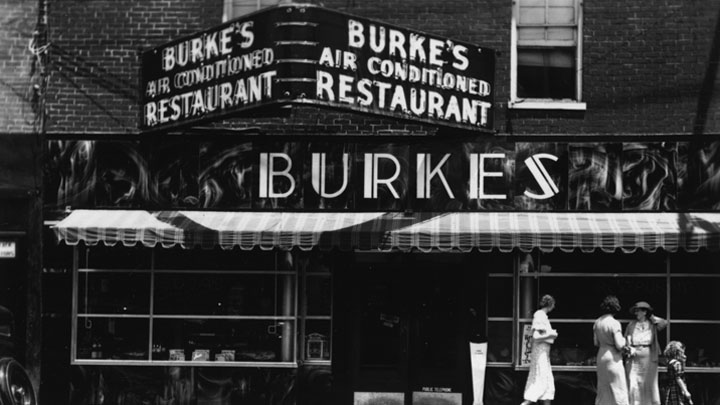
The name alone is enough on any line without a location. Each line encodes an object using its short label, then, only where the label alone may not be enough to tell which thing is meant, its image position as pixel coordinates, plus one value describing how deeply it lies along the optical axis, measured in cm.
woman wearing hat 1273
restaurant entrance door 1405
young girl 1241
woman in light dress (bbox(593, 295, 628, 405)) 1238
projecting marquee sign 1187
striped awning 1273
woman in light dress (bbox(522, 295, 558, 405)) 1277
